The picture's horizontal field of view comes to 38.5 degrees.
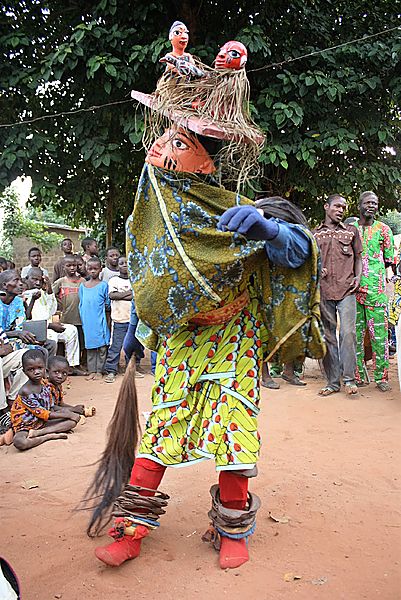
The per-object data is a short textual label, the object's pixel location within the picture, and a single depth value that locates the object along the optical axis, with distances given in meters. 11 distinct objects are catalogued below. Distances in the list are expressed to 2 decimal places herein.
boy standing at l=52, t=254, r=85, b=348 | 7.35
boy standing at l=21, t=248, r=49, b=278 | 7.98
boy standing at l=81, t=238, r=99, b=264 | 8.75
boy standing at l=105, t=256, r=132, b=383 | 7.05
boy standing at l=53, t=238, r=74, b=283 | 8.16
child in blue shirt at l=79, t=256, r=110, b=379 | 7.10
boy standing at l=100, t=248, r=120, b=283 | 7.83
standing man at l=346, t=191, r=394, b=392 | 5.91
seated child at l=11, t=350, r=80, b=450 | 4.39
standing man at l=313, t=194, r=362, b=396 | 5.77
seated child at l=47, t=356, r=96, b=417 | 4.93
